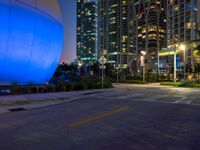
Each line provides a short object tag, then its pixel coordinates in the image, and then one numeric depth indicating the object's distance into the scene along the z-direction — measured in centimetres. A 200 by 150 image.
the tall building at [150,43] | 19200
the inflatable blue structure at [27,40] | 1761
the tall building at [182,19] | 14800
